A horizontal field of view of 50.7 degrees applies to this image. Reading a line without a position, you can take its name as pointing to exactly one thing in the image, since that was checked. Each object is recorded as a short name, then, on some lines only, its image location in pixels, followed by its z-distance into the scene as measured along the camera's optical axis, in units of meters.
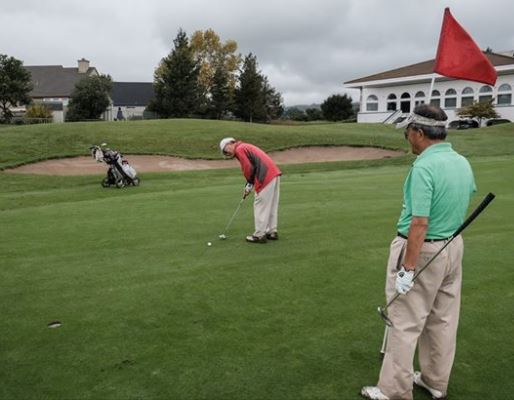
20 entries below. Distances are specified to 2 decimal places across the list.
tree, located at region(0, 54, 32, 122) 62.72
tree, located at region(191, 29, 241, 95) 83.88
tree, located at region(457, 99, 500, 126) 55.69
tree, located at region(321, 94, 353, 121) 85.62
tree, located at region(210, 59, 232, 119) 69.94
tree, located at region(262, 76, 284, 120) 78.57
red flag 5.49
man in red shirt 9.47
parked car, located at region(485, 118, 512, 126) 57.09
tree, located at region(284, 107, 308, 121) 90.19
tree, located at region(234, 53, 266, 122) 72.25
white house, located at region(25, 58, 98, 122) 91.44
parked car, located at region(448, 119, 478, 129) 56.00
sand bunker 24.00
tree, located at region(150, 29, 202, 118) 64.38
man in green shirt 3.83
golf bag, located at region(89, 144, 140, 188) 17.91
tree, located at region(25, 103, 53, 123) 67.41
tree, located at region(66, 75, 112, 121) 64.75
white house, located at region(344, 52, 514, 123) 61.00
